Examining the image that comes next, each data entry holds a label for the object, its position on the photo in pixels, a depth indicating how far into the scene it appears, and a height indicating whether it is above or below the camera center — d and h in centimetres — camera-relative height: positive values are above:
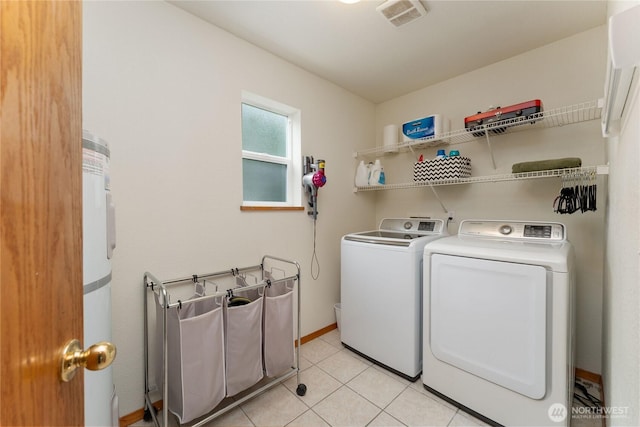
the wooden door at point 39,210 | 35 +0
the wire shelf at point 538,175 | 160 +23
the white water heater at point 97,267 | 82 -19
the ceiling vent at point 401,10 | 162 +128
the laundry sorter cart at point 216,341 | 137 -77
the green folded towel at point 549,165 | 170 +29
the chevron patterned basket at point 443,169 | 219 +35
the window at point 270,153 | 216 +50
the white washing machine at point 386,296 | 188 -68
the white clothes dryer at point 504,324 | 134 -66
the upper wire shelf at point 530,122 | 175 +64
